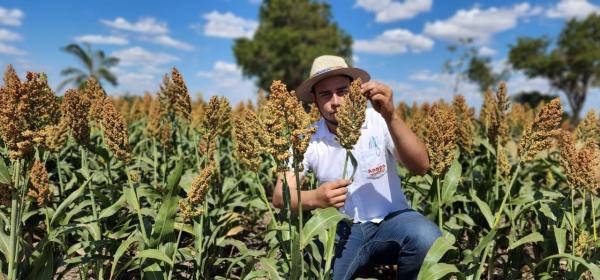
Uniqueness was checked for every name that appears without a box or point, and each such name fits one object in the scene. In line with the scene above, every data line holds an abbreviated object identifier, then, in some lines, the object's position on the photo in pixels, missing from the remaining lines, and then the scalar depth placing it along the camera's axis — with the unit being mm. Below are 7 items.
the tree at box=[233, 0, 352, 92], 41844
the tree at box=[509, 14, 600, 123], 38844
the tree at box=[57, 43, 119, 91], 36375
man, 2854
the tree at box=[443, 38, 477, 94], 44466
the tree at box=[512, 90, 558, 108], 41112
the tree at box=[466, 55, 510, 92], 47562
